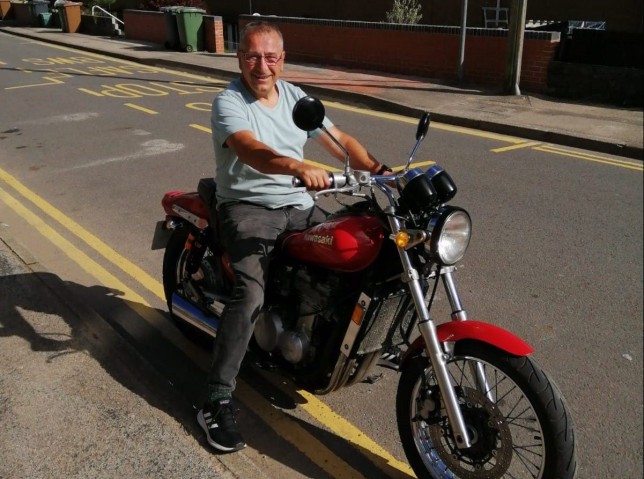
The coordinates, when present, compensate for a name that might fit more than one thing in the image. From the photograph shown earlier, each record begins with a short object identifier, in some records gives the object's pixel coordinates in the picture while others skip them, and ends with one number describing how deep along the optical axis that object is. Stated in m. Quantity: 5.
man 2.66
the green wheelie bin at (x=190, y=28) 18.91
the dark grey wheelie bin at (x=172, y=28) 19.42
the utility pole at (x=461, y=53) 11.86
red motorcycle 2.15
